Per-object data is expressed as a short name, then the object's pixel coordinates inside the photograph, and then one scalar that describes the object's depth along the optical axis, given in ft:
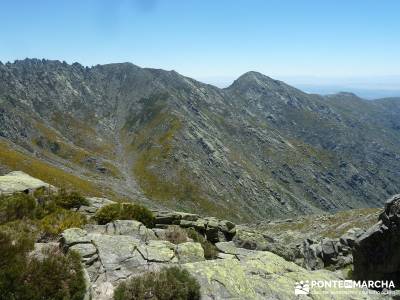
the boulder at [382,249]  80.38
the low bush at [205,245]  70.33
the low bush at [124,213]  84.94
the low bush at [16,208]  74.18
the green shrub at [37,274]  45.19
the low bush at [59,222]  65.05
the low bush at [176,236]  73.77
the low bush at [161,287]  49.39
